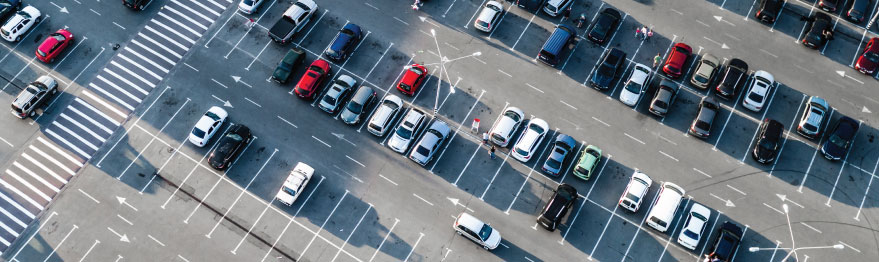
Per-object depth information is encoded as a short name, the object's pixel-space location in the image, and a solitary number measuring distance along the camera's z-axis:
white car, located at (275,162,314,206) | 62.06
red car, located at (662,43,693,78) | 69.44
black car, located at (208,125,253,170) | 63.56
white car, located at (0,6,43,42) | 70.70
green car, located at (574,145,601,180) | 63.41
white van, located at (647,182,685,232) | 61.22
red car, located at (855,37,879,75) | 70.19
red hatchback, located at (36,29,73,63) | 69.62
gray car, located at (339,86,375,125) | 66.38
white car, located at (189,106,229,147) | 64.94
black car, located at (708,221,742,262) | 59.72
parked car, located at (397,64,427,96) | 68.19
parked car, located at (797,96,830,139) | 66.19
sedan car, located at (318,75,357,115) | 67.06
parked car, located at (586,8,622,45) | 71.88
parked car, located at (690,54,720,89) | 68.75
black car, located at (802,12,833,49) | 71.44
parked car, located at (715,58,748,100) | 68.19
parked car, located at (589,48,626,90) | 68.94
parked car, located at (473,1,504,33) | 72.31
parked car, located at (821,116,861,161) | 65.19
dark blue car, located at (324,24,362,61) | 70.12
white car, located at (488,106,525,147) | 65.31
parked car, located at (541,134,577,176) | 63.91
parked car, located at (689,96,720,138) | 65.88
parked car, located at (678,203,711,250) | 60.72
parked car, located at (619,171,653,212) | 61.81
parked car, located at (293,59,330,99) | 67.56
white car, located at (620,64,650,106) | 68.06
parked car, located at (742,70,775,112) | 67.62
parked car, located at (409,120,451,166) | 64.25
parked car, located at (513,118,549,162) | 64.62
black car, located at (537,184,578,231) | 61.19
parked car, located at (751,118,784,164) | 64.81
